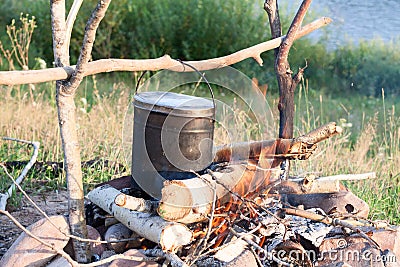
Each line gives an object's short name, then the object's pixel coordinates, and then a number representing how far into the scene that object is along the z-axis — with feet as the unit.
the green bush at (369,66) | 26.73
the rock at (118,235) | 7.34
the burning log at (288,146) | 7.87
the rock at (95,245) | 7.54
